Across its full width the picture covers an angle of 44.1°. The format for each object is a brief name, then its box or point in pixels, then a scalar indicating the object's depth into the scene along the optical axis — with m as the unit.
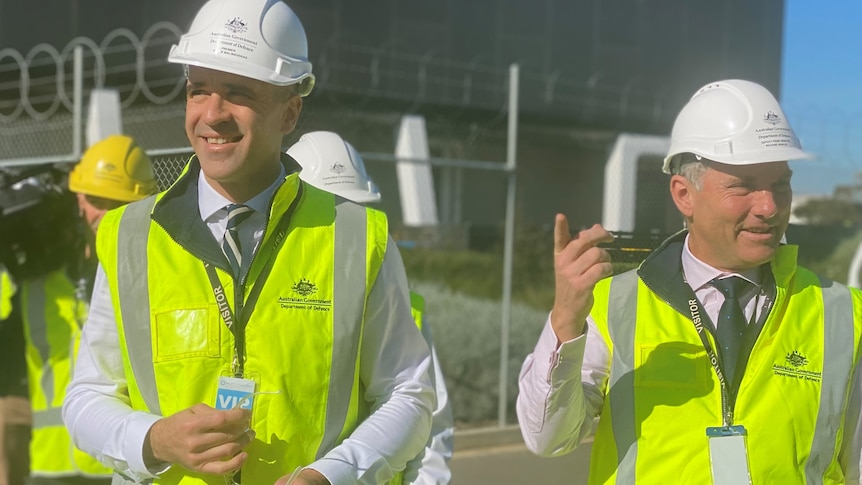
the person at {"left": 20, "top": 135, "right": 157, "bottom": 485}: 5.20
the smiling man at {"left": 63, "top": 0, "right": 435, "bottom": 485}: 2.42
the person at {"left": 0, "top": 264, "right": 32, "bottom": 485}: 5.16
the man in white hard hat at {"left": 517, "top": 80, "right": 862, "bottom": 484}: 2.61
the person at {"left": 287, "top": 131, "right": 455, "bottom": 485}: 3.63
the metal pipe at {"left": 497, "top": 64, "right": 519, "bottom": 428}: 8.03
